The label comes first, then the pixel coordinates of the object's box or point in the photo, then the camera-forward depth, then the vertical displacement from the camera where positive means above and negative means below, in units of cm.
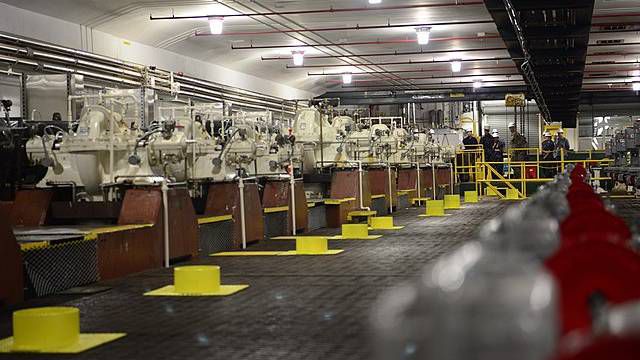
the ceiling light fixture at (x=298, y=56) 2180 +236
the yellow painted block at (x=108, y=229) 798 -58
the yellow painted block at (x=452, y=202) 1844 -93
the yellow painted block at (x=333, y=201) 1468 -68
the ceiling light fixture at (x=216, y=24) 1689 +244
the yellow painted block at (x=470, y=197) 2127 -98
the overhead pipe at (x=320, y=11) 1680 +264
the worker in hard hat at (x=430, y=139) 2365 +40
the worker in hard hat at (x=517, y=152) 2664 +0
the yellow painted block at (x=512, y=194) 2246 -99
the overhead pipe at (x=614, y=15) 1812 +256
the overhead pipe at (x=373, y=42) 2064 +252
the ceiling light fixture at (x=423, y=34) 1886 +240
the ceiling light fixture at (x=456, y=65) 2434 +230
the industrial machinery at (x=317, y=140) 1577 +31
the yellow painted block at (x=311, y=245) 984 -90
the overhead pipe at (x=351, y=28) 1850 +258
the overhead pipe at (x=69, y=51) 1355 +181
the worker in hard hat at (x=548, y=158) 2538 -19
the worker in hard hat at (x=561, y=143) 2605 +22
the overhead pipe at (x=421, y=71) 2600 +234
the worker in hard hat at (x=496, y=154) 2708 -4
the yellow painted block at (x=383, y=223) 1343 -95
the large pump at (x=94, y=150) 955 +16
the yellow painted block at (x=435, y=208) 1628 -92
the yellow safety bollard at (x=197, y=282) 679 -86
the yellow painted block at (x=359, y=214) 1479 -89
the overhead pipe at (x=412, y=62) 2410 +239
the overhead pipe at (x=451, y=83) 2942 +221
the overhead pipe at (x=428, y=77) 2759 +228
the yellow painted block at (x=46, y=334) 492 -87
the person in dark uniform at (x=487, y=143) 2695 +28
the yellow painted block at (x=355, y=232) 1176 -93
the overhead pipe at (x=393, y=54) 2236 +244
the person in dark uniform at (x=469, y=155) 2706 -4
